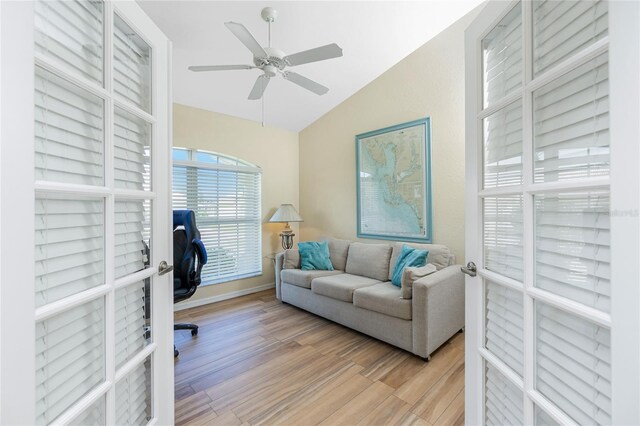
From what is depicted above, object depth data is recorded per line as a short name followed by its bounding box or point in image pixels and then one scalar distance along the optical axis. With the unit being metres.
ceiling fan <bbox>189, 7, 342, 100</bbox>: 1.80
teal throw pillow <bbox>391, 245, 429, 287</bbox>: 2.71
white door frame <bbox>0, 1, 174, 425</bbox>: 0.59
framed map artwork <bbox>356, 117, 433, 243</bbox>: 3.16
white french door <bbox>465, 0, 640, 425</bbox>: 0.60
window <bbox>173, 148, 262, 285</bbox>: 3.44
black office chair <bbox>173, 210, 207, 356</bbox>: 2.48
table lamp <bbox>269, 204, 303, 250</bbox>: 3.96
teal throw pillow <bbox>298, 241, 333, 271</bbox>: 3.50
